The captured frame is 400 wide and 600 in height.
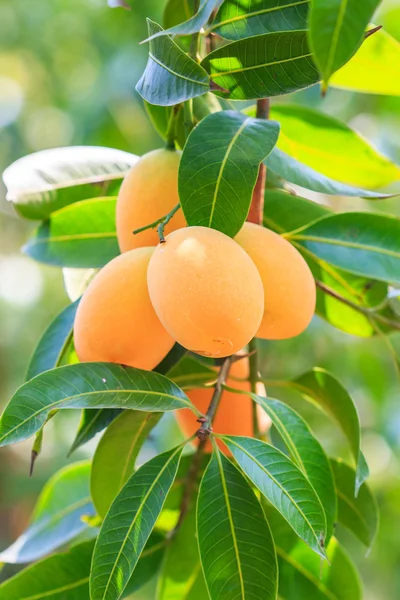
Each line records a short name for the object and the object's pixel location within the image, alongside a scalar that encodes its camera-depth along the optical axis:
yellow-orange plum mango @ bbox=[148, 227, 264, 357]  0.78
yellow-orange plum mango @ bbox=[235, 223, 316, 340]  0.83
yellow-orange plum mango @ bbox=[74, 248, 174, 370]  0.81
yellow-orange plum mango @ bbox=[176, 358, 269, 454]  0.92
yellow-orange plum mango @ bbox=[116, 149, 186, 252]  0.85
